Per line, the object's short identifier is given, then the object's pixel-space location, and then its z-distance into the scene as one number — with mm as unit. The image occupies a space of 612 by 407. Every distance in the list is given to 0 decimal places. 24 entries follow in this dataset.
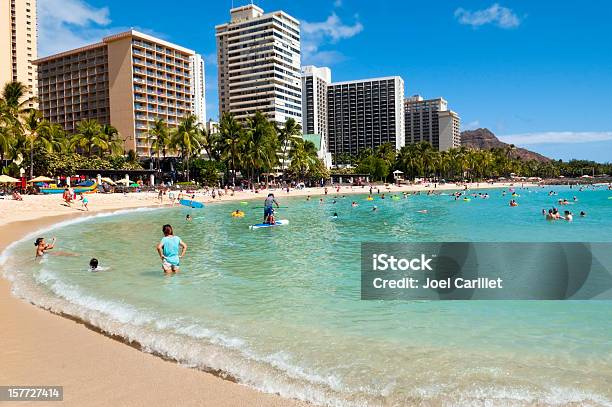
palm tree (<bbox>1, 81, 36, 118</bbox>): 55594
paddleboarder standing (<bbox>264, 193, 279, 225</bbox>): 24584
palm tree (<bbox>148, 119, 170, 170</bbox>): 74500
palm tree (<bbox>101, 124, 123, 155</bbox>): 77912
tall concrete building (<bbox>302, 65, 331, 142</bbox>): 183375
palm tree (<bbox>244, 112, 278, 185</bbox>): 73312
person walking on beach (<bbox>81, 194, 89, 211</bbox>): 38481
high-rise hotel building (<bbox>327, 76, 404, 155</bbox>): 193000
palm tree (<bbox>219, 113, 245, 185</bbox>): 71688
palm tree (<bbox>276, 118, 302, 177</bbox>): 88825
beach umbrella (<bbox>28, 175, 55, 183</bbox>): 46944
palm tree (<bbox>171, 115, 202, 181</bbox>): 70438
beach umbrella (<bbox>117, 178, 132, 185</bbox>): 59344
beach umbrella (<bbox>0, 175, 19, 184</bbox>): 41766
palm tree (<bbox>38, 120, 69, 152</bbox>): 55947
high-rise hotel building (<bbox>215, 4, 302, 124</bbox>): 128625
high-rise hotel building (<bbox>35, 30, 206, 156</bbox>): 98438
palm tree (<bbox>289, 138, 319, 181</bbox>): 89625
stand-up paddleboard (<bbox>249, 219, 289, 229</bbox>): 24438
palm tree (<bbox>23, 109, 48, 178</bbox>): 52906
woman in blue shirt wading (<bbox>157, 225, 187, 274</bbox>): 11391
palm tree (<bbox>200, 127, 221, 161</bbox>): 79062
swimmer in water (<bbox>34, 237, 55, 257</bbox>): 14694
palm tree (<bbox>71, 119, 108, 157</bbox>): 72081
